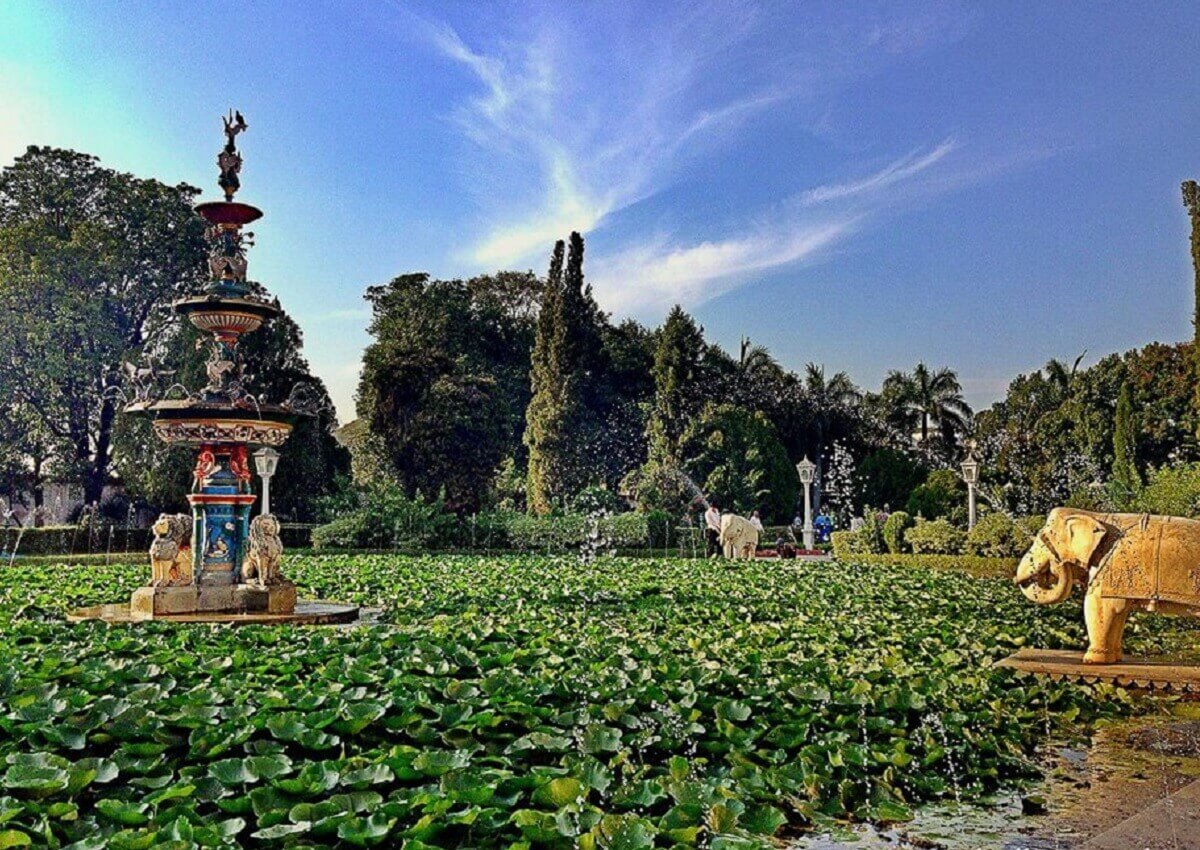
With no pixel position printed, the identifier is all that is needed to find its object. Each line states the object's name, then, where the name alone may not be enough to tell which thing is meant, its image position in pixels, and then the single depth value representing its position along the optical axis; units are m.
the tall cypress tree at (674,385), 33.38
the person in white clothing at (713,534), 21.73
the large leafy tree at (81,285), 26.62
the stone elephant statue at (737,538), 20.30
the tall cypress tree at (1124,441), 28.88
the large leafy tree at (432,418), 30.89
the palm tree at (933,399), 46.59
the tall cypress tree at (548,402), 32.44
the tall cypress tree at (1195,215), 21.39
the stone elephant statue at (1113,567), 6.36
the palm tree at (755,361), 41.81
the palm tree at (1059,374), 41.91
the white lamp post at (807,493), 22.98
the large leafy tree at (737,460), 32.41
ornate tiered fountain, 9.62
